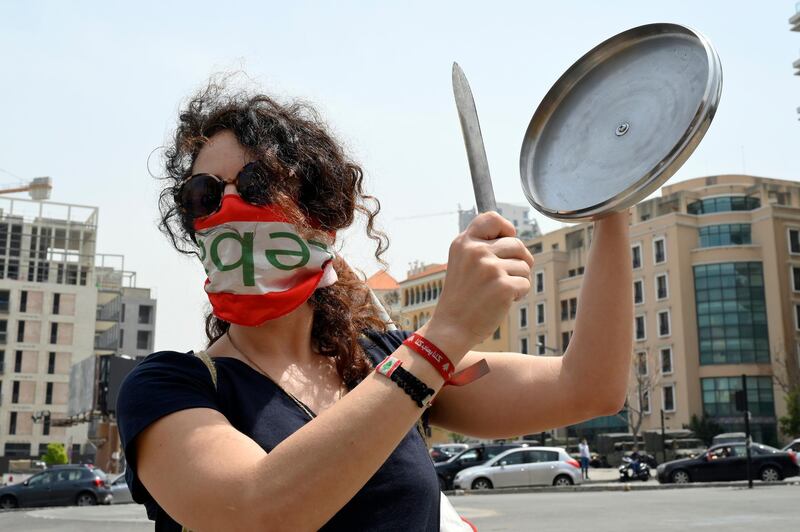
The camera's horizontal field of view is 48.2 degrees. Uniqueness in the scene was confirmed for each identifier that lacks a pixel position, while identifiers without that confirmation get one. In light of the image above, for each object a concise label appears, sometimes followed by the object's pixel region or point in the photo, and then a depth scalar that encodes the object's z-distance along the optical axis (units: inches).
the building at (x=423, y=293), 3203.7
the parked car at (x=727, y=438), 1694.1
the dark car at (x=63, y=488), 1047.0
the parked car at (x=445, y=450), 1453.0
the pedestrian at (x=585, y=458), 1418.3
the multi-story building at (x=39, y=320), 3253.0
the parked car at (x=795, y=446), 1325.2
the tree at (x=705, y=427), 2328.9
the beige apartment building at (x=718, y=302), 2412.6
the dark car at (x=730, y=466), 1067.3
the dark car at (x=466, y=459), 1161.4
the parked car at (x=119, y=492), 1104.2
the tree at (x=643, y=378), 2381.9
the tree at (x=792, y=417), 2097.7
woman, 53.1
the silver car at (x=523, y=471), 1090.1
